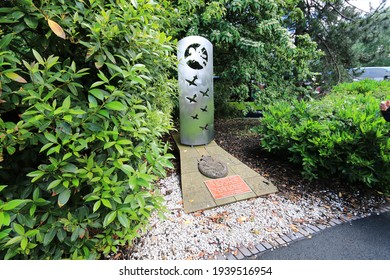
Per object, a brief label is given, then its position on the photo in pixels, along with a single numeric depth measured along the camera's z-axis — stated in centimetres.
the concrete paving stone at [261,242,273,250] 214
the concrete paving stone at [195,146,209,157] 400
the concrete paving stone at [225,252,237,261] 202
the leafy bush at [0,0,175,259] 116
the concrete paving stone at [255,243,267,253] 210
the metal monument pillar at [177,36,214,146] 396
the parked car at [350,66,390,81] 1939
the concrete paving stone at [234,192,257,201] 288
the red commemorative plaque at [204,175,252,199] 294
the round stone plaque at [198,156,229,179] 329
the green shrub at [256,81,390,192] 268
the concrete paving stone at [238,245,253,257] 206
